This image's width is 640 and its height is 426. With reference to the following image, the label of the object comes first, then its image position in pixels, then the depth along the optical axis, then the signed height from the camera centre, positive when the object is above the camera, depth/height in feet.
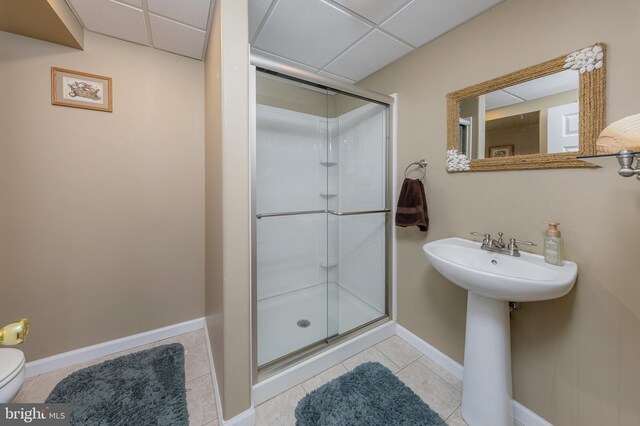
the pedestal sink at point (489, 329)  3.34 -1.97
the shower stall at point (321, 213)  6.23 -0.17
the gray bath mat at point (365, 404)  3.96 -3.58
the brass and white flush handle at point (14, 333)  3.00 -1.63
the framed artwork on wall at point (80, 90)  4.83 +2.53
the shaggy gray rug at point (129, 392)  3.95 -3.47
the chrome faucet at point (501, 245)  3.92 -0.68
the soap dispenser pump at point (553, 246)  3.46 -0.60
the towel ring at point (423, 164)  5.54 +1.01
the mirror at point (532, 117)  3.28 +1.49
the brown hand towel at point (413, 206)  5.36 +0.02
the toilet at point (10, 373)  2.95 -2.16
